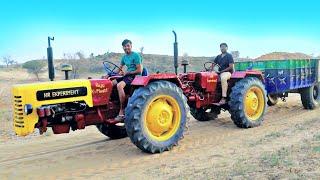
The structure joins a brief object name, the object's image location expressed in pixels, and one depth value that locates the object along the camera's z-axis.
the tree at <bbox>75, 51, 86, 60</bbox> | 37.77
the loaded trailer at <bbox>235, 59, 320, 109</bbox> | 8.80
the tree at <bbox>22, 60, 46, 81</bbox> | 35.71
